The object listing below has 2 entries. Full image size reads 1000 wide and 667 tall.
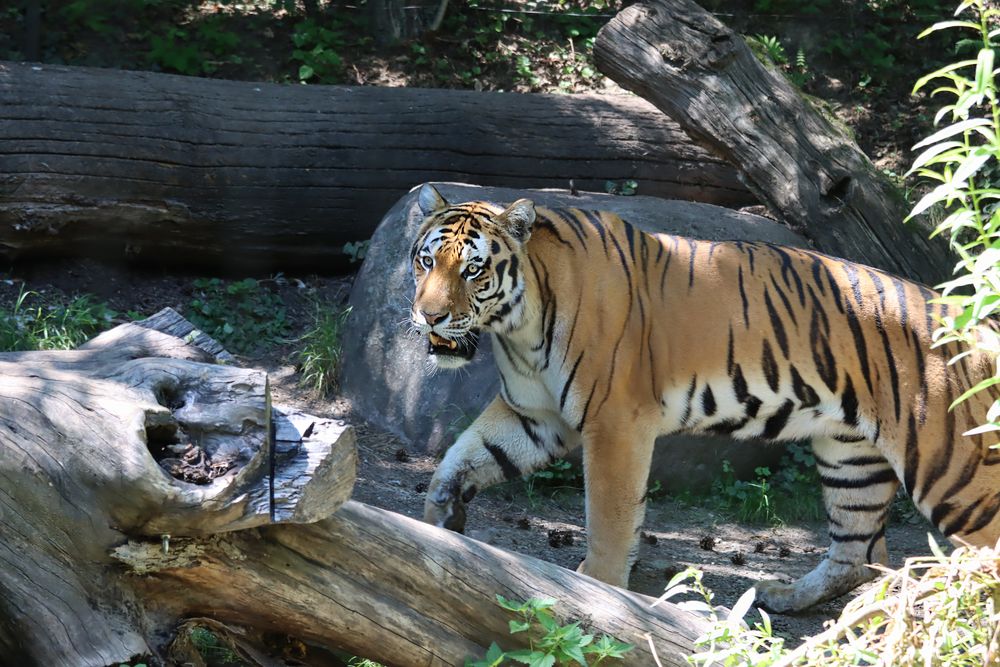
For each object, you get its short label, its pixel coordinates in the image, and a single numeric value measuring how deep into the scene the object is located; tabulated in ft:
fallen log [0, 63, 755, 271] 45.68
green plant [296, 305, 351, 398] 43.27
